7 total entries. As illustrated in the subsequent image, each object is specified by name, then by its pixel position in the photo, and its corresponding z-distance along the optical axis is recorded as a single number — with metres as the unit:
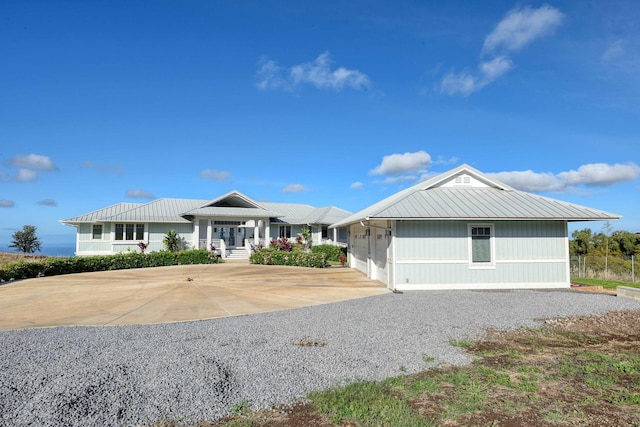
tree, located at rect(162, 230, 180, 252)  27.08
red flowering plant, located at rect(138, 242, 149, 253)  26.22
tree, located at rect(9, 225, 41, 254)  37.72
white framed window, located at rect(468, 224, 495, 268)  13.48
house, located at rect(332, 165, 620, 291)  13.16
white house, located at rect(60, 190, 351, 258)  27.41
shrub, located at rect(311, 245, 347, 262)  27.52
